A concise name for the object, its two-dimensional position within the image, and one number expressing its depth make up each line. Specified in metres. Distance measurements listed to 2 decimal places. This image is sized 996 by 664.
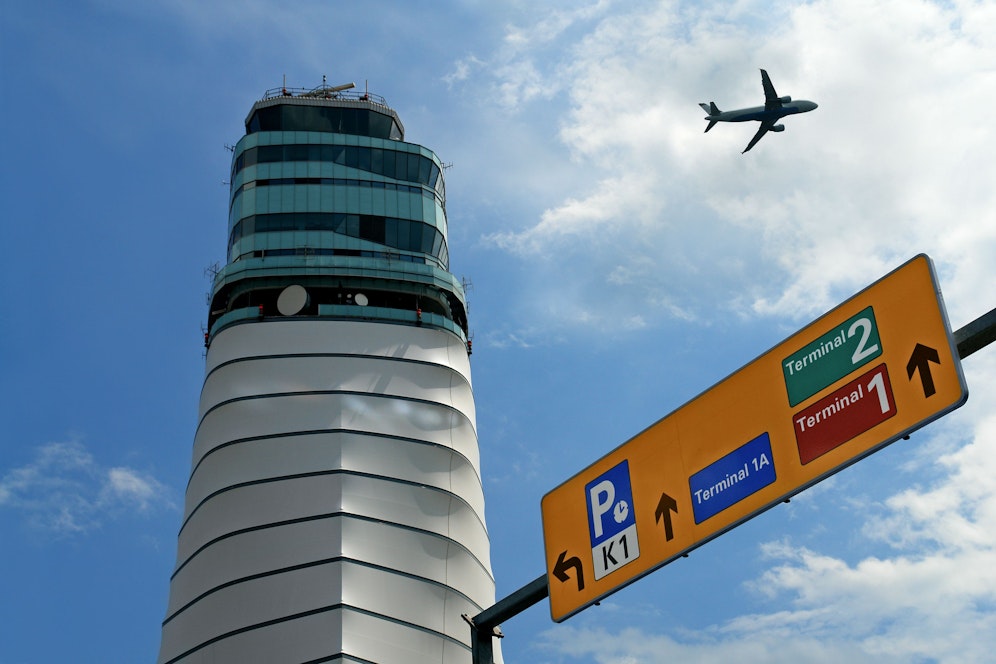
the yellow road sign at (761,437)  12.30
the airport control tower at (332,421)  66.88
